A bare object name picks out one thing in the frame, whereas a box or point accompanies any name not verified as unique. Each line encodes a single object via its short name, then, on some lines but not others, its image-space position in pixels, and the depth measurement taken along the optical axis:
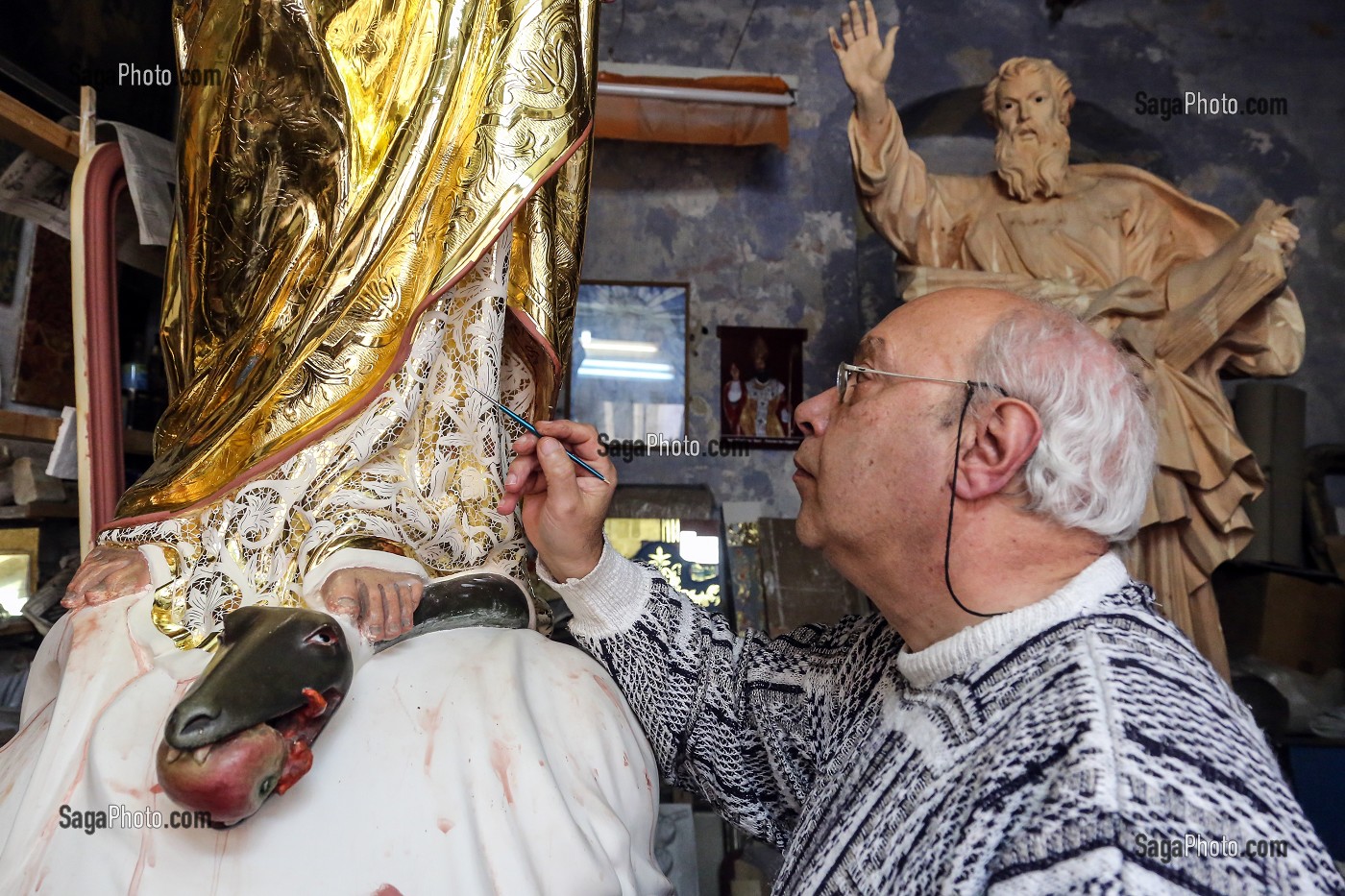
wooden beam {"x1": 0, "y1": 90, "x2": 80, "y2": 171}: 1.66
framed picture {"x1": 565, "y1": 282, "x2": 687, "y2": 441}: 4.48
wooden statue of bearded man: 3.10
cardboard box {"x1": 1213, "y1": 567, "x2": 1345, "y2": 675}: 3.65
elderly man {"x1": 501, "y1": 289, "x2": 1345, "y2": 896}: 0.76
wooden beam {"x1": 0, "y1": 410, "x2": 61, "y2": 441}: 1.75
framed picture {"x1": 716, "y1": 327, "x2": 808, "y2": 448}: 4.51
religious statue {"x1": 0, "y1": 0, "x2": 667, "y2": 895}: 0.99
